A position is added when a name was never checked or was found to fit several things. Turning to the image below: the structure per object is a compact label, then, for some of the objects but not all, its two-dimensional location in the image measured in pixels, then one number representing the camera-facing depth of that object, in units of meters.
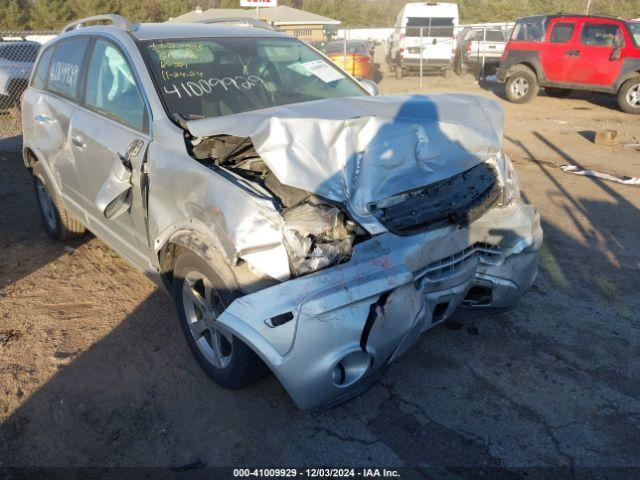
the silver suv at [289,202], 2.28
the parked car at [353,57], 15.71
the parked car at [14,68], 10.68
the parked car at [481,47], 18.55
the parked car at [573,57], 11.41
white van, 18.83
